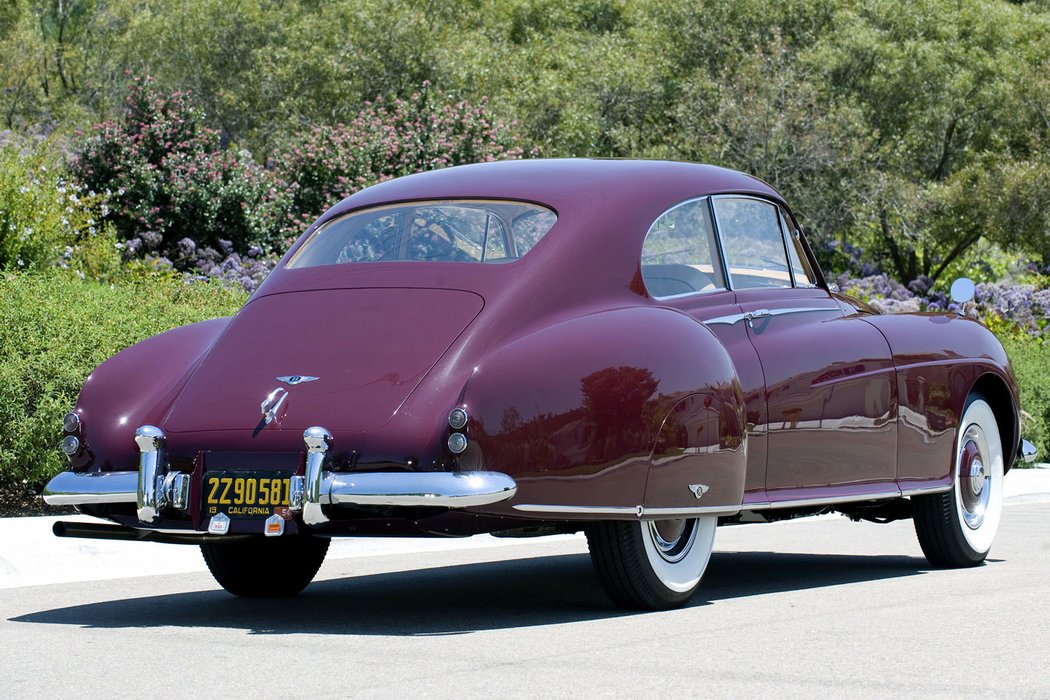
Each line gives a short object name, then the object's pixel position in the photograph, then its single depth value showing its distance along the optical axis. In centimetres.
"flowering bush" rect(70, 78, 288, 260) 2250
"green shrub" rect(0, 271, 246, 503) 956
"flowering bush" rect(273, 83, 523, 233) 2448
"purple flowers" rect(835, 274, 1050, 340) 2233
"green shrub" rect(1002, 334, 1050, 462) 1695
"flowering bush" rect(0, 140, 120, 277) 1521
